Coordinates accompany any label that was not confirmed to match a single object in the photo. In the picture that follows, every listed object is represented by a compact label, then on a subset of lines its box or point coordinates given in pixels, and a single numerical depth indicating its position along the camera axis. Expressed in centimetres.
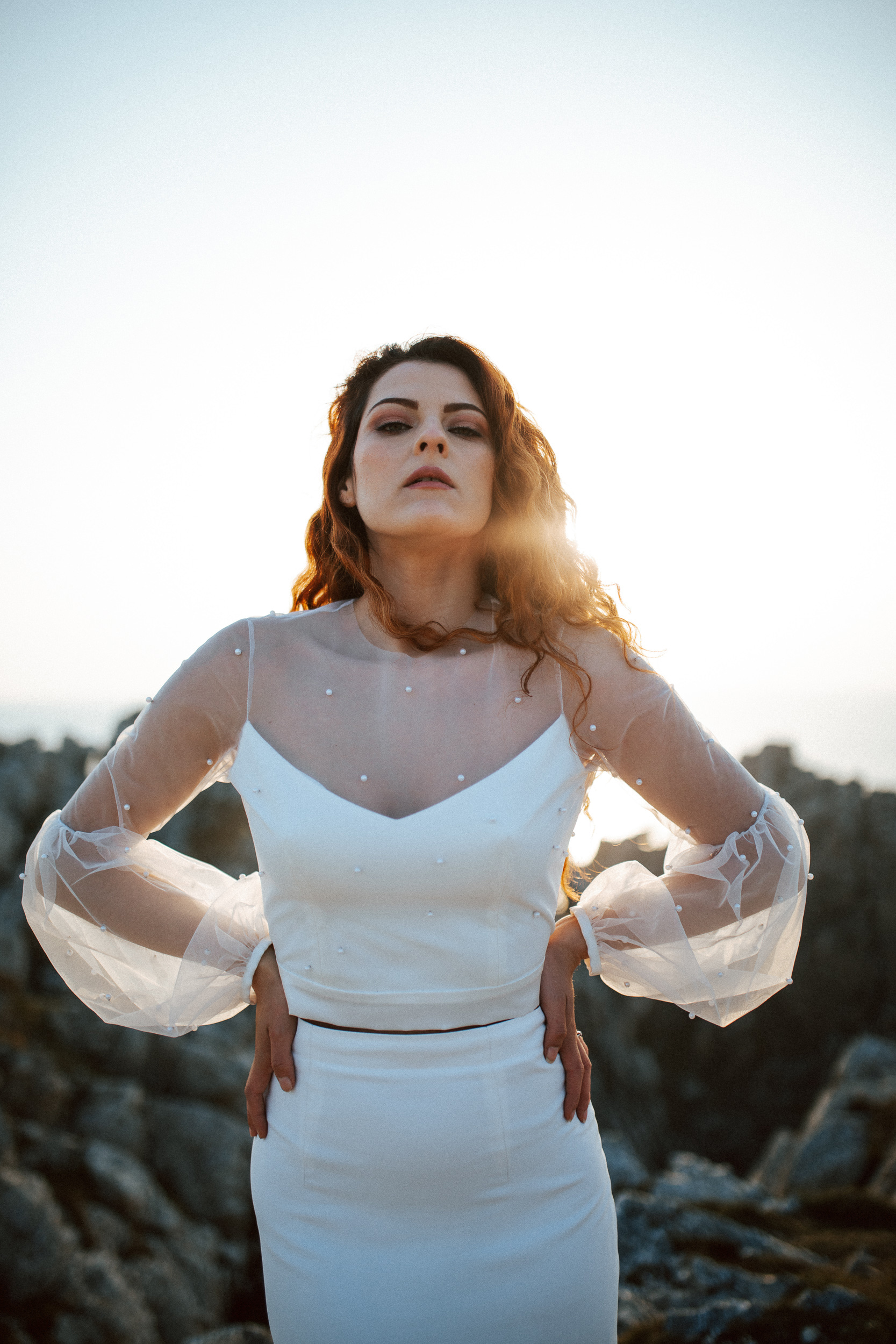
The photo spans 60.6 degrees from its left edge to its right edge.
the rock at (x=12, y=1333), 441
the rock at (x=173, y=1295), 513
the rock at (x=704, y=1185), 490
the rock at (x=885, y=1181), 587
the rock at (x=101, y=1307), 460
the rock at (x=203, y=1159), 669
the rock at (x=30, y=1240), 473
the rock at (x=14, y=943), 865
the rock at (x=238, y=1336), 318
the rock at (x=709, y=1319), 324
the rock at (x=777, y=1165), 833
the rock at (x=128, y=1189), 591
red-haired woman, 190
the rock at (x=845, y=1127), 767
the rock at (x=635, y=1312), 352
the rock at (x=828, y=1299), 327
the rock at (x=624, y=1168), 558
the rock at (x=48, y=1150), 589
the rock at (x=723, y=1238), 400
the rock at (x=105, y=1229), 541
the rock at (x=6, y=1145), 573
